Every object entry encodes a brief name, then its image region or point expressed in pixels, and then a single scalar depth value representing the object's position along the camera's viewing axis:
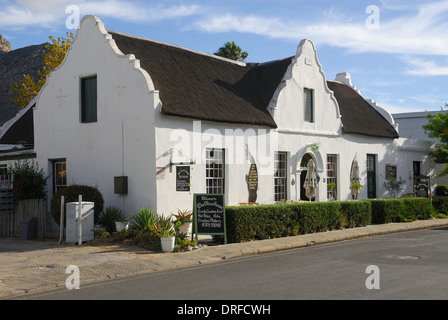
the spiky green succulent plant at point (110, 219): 16.28
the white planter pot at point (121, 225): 15.86
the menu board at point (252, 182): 19.47
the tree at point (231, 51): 39.72
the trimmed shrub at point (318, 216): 17.92
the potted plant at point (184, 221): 16.02
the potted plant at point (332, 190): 23.05
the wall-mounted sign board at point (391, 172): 27.47
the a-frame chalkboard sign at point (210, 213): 15.13
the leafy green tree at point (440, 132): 29.50
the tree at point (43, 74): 34.59
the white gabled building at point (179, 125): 16.62
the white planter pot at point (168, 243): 13.77
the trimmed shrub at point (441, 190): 30.77
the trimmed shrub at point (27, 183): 17.98
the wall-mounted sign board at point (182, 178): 16.64
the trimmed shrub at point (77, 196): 16.19
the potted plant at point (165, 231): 13.80
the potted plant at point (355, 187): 23.66
